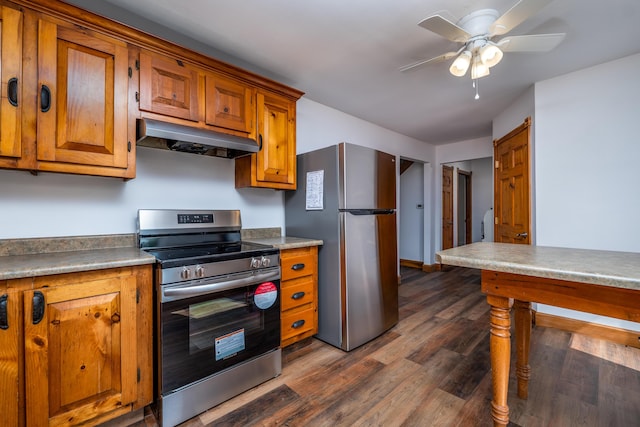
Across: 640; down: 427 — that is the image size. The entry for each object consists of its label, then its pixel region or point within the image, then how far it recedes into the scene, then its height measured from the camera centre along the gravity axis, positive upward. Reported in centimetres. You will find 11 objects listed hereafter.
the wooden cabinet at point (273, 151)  225 +56
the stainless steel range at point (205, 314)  147 -59
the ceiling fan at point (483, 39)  149 +108
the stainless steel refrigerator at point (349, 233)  229 -16
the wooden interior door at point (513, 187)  299 +33
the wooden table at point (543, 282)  99 -28
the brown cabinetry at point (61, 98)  131 +63
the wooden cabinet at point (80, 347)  117 -63
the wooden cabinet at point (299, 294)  217 -66
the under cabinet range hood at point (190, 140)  164 +51
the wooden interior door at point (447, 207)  540 +16
